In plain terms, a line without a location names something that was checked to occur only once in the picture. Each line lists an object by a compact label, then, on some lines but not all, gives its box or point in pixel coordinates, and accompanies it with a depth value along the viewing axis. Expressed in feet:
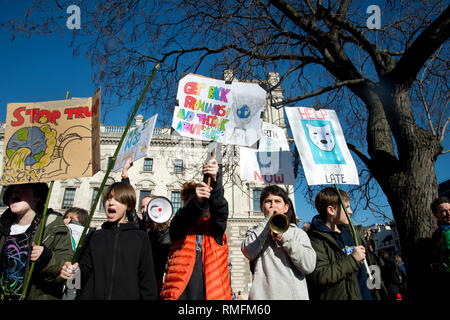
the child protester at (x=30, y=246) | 6.91
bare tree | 12.00
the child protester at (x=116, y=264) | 6.18
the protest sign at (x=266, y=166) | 11.98
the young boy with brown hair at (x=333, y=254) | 7.38
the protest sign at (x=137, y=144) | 9.96
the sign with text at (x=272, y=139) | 13.11
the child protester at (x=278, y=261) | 6.78
